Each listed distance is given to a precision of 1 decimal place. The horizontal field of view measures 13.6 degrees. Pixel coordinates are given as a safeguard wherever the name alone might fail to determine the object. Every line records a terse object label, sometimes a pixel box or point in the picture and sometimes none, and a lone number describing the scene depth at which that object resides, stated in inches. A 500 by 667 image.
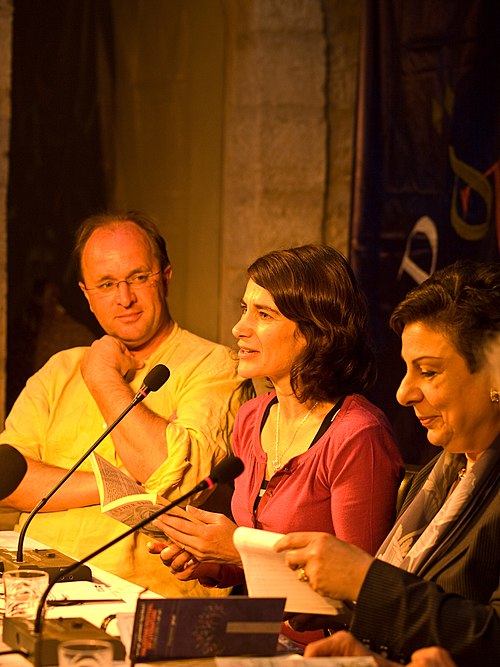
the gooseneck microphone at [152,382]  215.6
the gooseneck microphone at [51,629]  154.5
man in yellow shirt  265.2
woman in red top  216.1
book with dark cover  144.8
